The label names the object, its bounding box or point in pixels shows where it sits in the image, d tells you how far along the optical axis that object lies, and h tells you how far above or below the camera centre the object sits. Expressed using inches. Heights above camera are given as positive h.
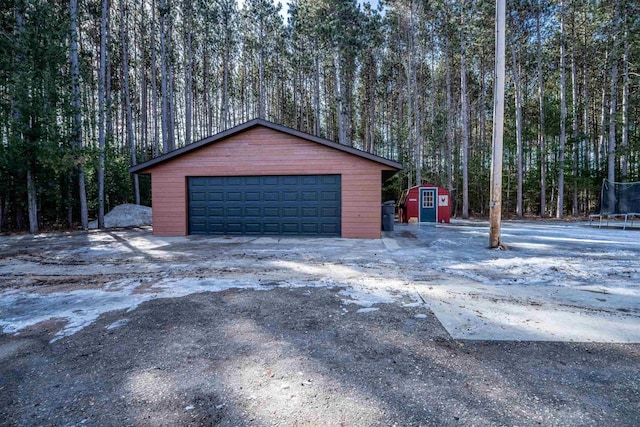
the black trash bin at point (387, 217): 460.4 -20.8
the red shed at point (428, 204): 597.9 -4.0
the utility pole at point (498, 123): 274.8 +67.1
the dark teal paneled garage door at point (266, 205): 385.4 -1.2
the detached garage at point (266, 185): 375.9 +22.2
